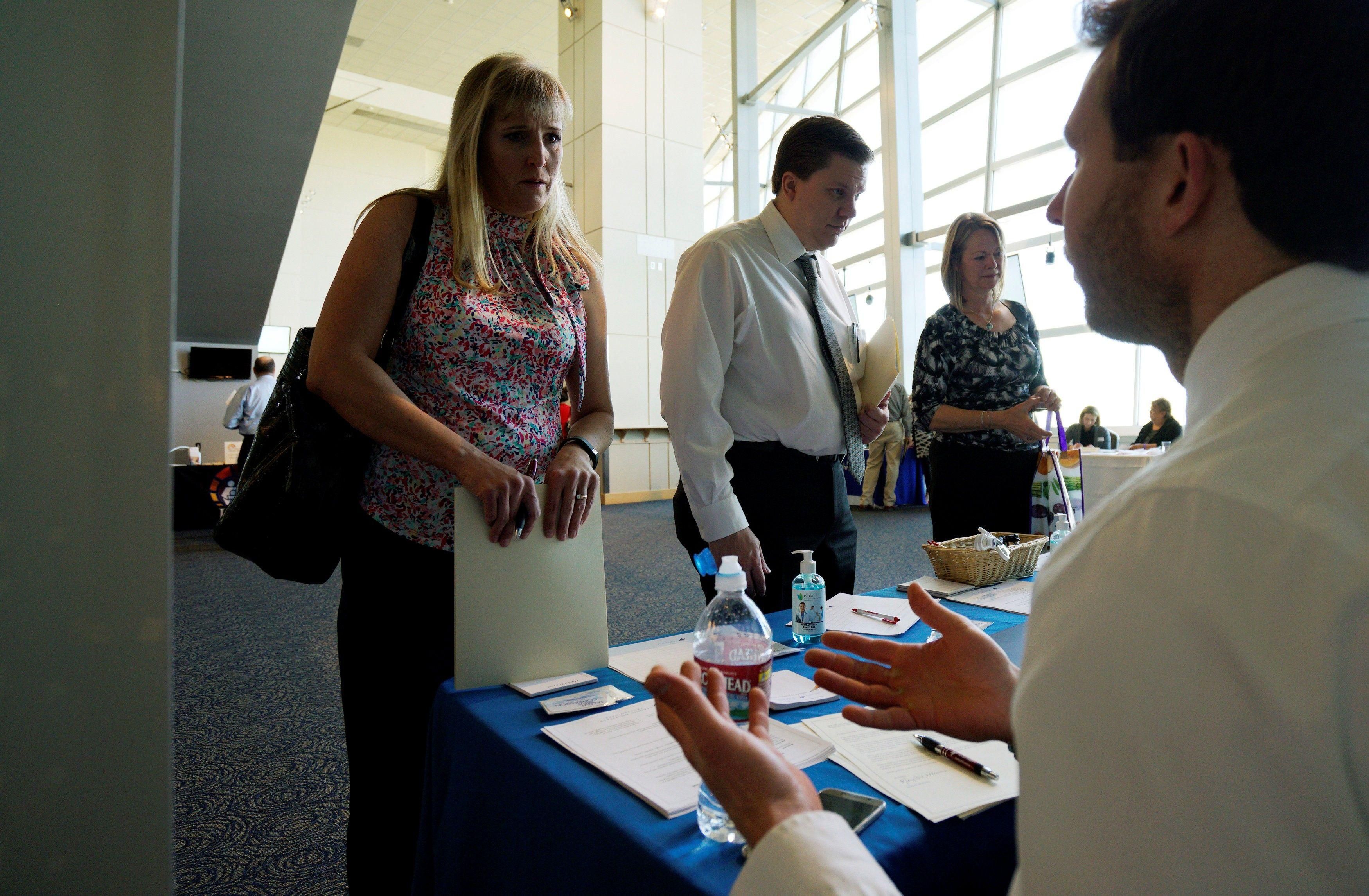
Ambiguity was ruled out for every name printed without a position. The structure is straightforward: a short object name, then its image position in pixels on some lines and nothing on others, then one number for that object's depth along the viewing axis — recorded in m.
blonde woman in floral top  1.14
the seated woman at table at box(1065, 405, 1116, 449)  8.42
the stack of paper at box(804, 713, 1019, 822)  0.76
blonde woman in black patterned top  2.32
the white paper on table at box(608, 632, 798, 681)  1.18
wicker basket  1.68
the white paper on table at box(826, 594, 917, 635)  1.37
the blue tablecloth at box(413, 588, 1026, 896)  0.67
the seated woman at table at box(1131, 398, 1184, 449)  7.43
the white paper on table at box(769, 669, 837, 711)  1.00
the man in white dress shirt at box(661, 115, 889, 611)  1.69
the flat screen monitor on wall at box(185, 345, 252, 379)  9.61
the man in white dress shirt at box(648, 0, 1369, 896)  0.36
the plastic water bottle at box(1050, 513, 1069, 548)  1.96
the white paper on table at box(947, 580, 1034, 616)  1.50
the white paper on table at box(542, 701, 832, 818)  0.76
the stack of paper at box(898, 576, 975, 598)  1.63
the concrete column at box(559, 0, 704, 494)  8.73
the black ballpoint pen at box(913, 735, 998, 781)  0.81
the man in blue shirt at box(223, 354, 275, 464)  7.32
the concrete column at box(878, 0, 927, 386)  7.43
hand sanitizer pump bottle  1.32
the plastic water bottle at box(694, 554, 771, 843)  0.85
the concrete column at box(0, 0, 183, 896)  0.42
